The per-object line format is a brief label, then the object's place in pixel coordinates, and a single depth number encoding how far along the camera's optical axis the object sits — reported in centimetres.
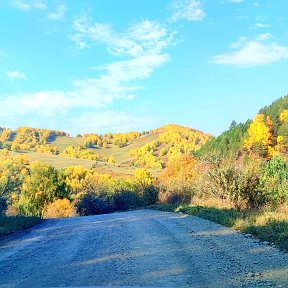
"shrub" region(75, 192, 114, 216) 4366
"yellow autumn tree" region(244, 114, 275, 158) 8981
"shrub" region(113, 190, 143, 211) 4355
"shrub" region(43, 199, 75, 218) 4478
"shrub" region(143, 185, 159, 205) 4012
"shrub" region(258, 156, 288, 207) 1943
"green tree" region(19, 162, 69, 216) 5841
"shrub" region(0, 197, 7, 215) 2832
